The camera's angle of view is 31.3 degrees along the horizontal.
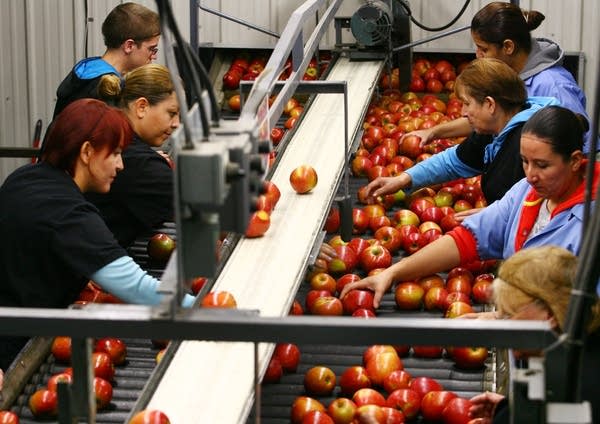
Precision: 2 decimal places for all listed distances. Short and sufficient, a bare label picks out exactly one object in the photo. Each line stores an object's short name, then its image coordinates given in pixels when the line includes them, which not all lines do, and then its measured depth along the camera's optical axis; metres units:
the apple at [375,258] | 4.49
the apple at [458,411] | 3.36
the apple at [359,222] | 4.92
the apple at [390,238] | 4.71
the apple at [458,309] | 3.92
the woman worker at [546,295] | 2.55
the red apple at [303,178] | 4.39
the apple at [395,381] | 3.64
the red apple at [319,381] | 3.66
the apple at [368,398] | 3.52
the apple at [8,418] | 3.33
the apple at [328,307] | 4.09
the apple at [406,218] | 4.97
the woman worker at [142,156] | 4.42
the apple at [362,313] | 4.01
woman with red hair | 3.52
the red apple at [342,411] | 3.47
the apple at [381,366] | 3.68
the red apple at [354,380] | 3.68
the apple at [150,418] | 2.84
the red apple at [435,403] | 3.45
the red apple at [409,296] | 4.14
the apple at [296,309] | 4.05
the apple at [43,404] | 3.45
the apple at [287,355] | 3.75
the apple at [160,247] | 4.61
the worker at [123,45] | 5.37
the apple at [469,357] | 3.71
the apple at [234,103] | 7.20
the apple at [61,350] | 3.79
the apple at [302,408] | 3.47
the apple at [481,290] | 4.15
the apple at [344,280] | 4.32
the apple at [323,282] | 4.29
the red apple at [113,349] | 3.81
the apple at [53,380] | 3.50
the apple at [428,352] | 3.85
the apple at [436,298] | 4.11
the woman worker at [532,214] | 3.63
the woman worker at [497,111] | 4.49
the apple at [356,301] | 4.09
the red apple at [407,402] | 3.51
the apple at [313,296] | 4.18
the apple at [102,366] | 3.65
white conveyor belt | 2.99
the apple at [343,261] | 4.49
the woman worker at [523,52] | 5.12
